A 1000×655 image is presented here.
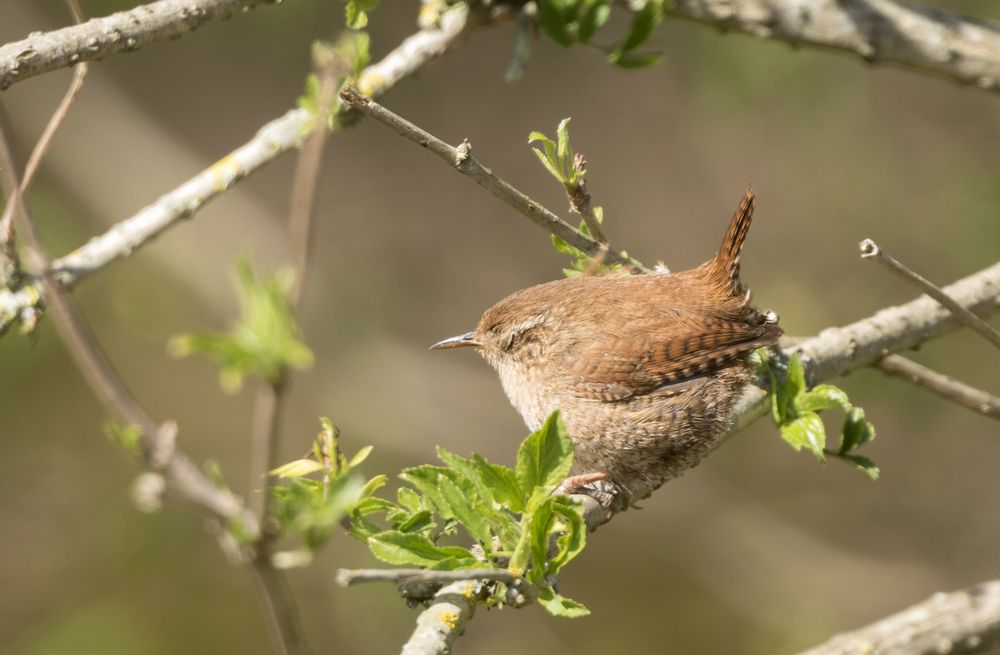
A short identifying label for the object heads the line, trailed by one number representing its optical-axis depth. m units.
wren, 5.60
